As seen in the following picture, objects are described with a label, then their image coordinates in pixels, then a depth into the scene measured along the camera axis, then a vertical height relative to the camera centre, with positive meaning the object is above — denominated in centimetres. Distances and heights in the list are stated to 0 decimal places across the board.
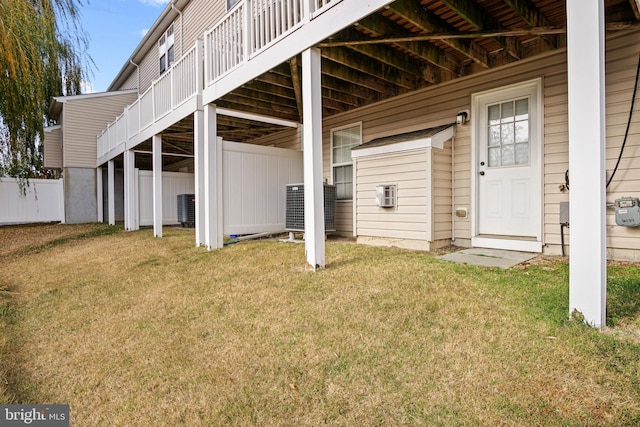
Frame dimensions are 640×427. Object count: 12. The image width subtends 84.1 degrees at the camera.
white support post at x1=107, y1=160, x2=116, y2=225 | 1179 +44
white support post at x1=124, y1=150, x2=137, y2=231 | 989 +45
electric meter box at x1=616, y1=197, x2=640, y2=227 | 344 -10
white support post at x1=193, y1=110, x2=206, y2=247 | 602 +46
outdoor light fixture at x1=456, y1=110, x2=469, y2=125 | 479 +116
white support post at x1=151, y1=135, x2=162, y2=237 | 795 +46
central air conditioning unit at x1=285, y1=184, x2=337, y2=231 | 595 -4
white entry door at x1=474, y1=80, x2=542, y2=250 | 425 +45
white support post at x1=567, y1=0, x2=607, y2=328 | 201 +26
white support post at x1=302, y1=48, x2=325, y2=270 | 377 +52
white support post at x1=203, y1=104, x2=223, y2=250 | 565 +32
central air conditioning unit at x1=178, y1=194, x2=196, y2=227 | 994 -7
